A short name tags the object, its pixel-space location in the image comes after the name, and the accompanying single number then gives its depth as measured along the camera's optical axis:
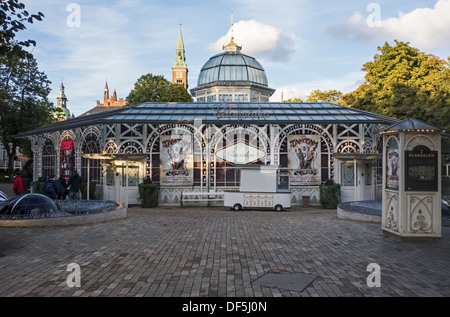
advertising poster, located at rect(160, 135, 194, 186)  18.84
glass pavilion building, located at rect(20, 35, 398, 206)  18.70
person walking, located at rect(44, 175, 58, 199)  15.77
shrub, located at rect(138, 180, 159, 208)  17.62
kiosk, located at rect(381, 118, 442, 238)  8.75
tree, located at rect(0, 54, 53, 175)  33.75
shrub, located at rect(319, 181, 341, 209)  17.39
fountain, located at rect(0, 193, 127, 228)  10.70
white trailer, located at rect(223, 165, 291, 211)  16.20
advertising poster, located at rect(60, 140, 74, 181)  20.87
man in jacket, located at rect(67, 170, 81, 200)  16.80
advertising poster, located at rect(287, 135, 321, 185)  18.98
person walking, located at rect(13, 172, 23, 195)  16.60
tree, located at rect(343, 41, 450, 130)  24.89
